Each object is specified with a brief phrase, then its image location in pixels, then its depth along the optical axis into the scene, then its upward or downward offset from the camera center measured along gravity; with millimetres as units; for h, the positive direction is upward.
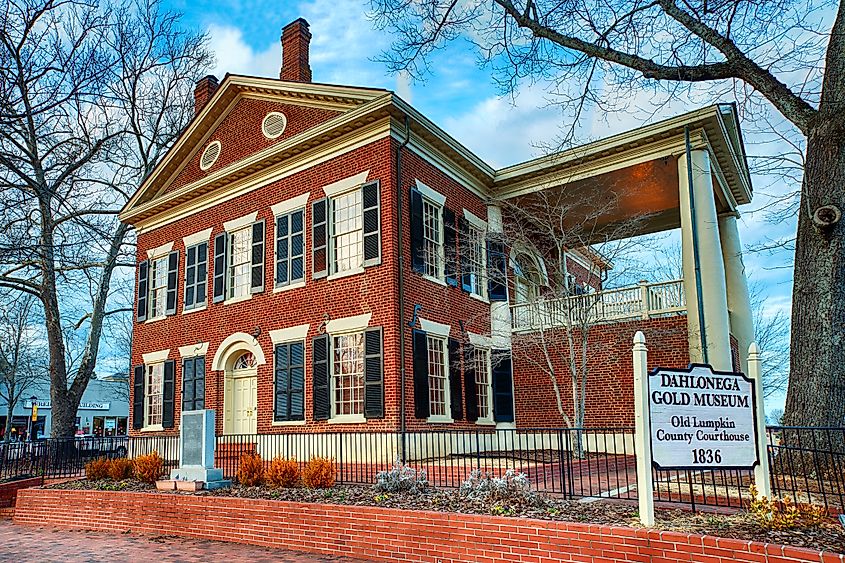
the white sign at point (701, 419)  6980 -471
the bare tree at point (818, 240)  8773 +1762
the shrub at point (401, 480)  10023 -1449
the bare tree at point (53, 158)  8828 +3818
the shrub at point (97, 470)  14719 -1667
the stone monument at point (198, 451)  12148 -1112
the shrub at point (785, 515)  6488 -1400
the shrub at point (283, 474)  11562 -1483
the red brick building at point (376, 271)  15398 +2967
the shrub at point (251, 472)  12078 -1492
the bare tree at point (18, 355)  38875 +2723
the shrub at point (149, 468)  13375 -1516
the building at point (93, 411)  46938 -1211
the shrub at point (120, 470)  14227 -1626
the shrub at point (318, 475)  11164 -1463
